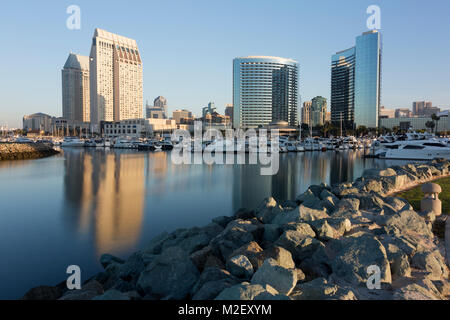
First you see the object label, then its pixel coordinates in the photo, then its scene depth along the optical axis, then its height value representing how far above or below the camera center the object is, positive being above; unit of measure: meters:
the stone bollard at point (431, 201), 9.37 -1.78
